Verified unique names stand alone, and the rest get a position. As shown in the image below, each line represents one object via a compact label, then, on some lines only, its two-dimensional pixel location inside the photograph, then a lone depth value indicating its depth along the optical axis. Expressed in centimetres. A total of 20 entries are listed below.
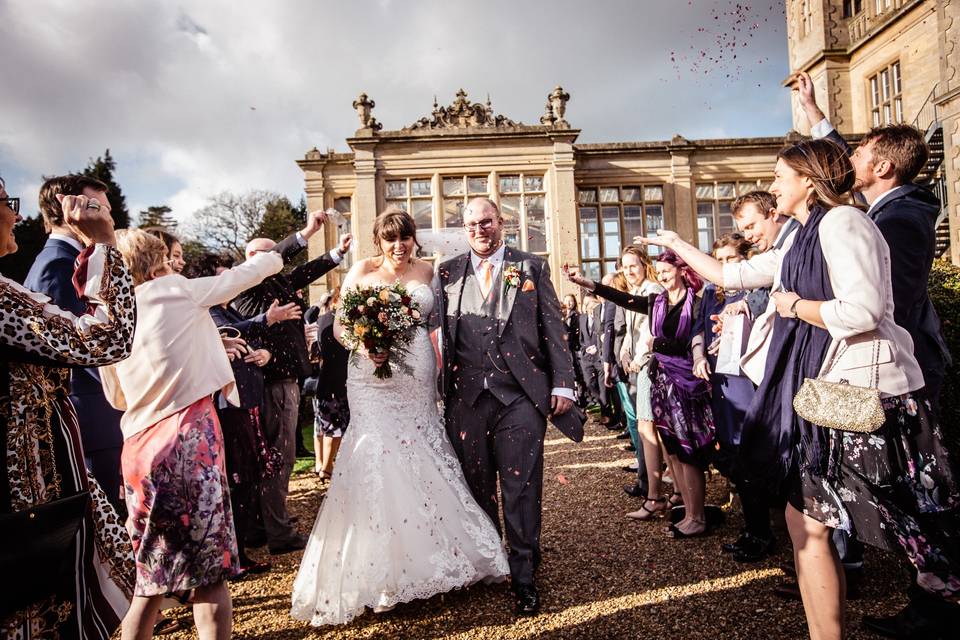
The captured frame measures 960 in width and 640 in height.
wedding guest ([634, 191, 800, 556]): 257
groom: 347
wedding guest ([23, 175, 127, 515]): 252
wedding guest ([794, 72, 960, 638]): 249
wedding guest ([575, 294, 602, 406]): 1042
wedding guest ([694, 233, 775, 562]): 373
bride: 311
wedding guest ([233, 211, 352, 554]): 436
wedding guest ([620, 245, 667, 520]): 480
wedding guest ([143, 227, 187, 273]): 339
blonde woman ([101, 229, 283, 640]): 236
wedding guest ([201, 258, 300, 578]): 418
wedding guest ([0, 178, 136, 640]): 152
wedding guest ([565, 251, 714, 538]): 429
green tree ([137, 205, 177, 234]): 3575
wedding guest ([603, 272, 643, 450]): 647
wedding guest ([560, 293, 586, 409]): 1205
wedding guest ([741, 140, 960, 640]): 210
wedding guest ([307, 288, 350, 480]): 535
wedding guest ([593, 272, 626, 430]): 765
